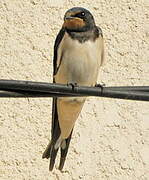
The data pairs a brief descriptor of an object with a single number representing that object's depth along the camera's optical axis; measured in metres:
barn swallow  6.00
